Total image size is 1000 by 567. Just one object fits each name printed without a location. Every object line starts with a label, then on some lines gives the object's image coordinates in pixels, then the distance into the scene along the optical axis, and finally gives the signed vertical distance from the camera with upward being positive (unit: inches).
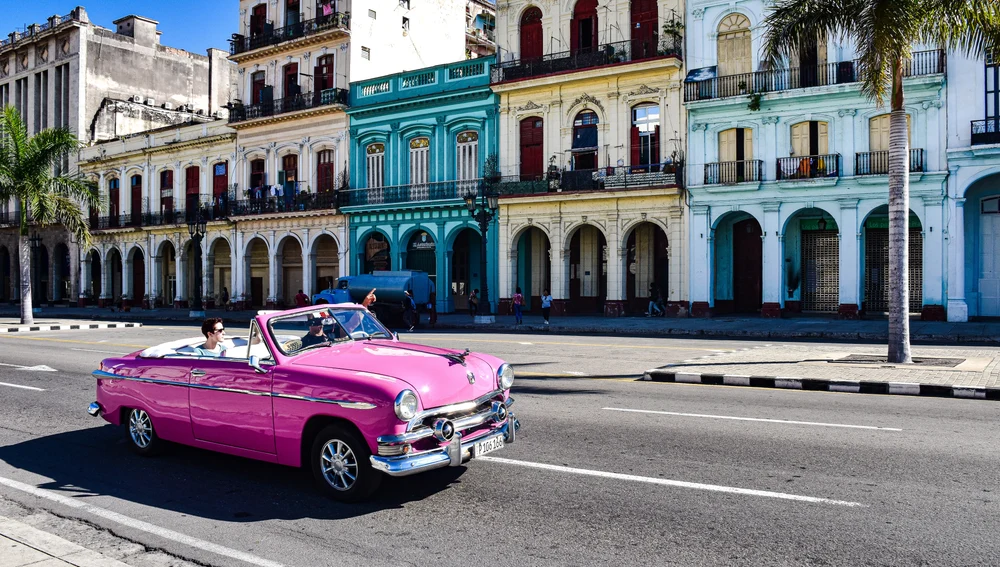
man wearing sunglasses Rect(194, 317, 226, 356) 288.4 -17.6
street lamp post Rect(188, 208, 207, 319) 1316.4 +81.0
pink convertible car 213.5 -34.4
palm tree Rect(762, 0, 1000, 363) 510.3 +166.2
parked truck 1102.4 -5.0
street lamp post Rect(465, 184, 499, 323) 1055.6 +87.0
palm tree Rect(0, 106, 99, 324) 1135.0 +179.0
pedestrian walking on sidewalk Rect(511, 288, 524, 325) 1027.3 -26.9
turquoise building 1307.8 +207.3
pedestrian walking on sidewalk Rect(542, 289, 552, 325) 990.4 -25.9
